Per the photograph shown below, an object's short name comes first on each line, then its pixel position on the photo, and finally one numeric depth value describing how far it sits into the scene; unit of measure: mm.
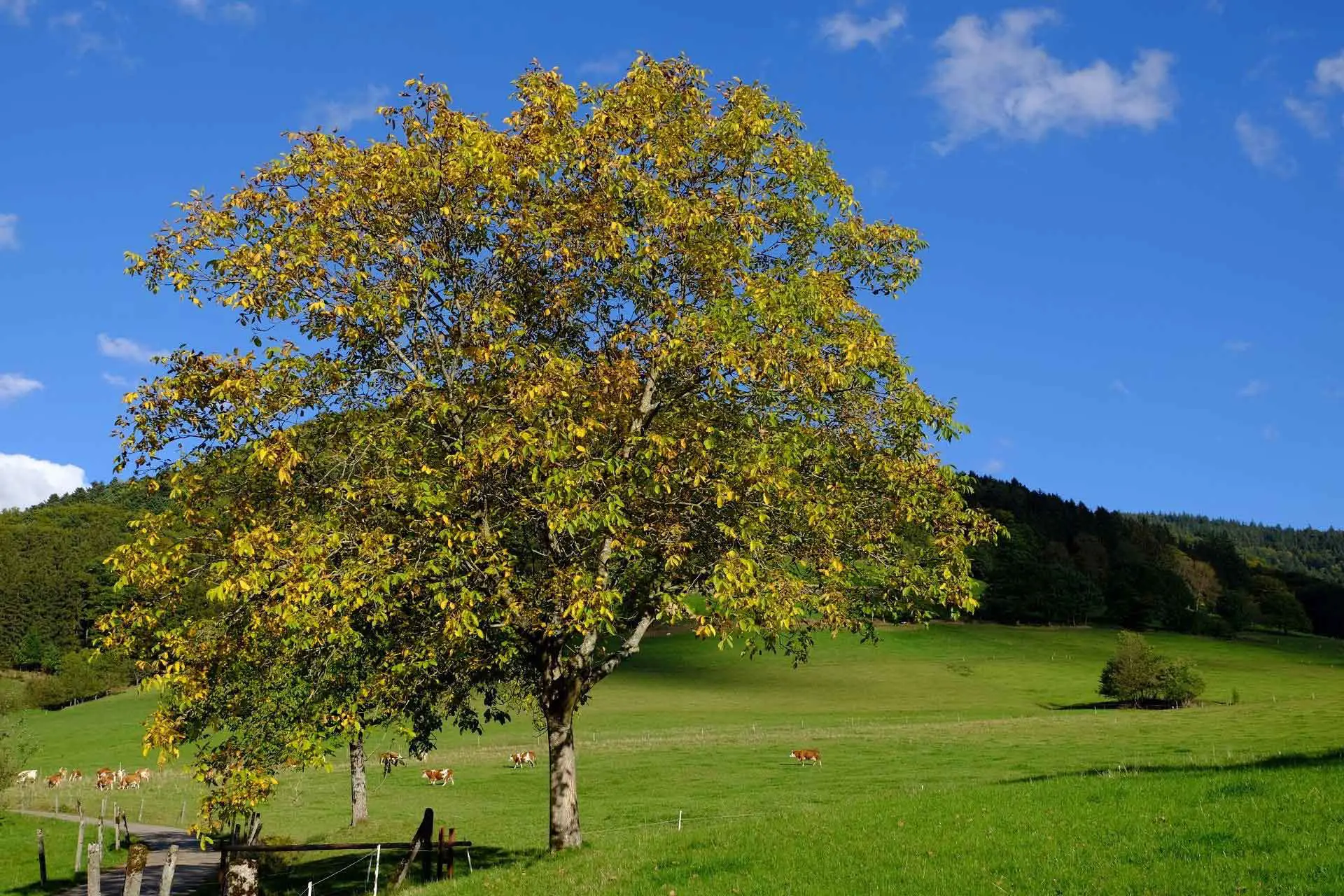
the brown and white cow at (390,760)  35312
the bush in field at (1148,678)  92750
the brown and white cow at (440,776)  60906
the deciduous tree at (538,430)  19203
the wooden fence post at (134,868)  18781
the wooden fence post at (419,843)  22922
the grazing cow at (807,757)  60062
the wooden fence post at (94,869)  21891
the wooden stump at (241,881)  24906
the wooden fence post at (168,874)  23359
